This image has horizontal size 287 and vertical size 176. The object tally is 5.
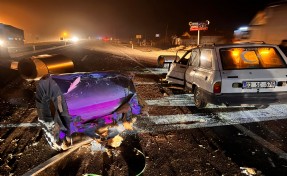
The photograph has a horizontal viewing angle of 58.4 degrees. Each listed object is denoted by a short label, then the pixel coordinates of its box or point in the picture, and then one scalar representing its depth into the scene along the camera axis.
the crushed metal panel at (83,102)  4.29
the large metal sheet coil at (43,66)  8.46
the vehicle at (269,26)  13.59
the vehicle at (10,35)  38.75
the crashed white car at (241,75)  5.74
